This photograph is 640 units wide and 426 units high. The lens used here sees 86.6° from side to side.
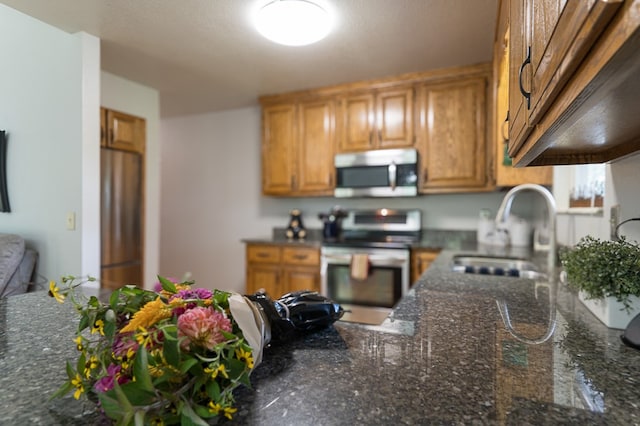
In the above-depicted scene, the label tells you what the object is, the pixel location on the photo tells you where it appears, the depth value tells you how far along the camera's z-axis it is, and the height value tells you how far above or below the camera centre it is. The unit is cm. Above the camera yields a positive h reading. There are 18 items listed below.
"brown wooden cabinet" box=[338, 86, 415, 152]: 289 +81
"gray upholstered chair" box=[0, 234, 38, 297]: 127 -23
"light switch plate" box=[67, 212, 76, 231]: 203 -7
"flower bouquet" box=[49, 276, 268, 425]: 39 -18
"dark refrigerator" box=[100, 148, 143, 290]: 256 -6
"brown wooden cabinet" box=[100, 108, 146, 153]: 259 +63
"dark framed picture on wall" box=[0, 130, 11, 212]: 129 +13
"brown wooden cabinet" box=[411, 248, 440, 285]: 262 -37
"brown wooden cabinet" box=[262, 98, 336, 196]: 316 +61
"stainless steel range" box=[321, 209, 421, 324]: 264 -50
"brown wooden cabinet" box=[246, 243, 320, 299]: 296 -52
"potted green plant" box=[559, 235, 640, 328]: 81 -16
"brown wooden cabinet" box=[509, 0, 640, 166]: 40 +20
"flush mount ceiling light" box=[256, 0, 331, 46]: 178 +104
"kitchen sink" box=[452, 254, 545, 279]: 171 -30
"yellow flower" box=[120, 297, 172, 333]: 45 -15
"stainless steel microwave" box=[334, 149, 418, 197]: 286 +33
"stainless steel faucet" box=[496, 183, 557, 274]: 163 +0
